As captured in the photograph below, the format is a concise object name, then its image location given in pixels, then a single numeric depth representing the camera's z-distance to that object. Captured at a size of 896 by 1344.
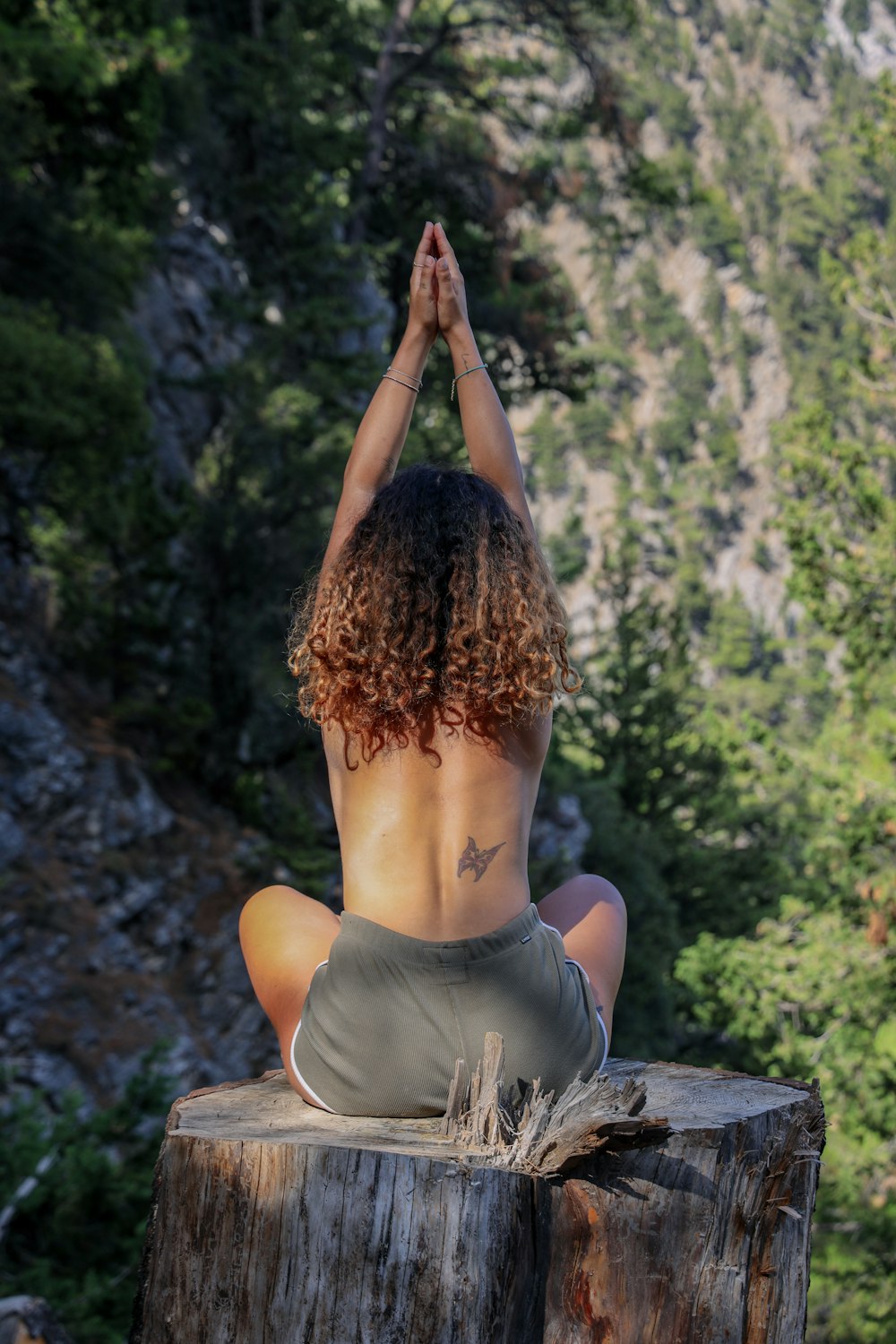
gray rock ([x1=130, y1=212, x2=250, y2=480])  11.63
